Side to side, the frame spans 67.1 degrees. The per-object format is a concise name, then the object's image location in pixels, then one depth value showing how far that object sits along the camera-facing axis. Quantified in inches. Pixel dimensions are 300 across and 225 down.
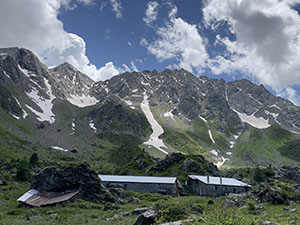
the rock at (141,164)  3386.3
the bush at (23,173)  2134.6
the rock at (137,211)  1017.5
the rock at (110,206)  1219.9
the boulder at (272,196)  1341.0
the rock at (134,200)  1568.7
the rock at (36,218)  942.4
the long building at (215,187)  2265.0
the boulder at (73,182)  1428.4
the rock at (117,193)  1717.8
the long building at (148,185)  2159.2
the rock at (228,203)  1266.2
